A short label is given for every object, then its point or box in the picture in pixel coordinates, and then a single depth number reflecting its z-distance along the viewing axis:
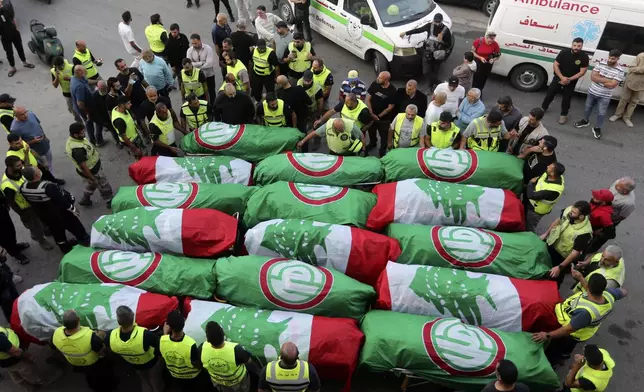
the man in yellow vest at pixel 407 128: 7.33
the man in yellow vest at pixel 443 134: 7.00
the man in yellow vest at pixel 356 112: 7.58
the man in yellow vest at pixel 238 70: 8.47
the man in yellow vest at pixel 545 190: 6.10
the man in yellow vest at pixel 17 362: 4.84
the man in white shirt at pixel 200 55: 8.99
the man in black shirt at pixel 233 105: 7.76
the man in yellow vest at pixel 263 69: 8.85
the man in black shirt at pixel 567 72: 8.84
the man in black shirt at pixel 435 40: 9.60
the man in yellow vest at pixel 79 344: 4.72
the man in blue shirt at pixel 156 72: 8.54
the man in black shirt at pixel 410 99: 7.82
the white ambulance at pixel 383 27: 9.91
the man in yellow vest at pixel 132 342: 4.66
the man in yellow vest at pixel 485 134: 7.05
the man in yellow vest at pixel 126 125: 7.45
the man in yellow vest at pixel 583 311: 4.89
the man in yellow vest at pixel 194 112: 7.66
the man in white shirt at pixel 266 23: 9.97
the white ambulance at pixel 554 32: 8.88
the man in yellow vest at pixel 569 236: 5.66
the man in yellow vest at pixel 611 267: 5.14
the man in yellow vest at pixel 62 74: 8.61
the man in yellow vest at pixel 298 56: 8.95
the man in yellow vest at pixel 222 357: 4.49
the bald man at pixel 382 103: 7.95
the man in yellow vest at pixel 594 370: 4.45
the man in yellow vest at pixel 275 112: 7.60
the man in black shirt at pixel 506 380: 4.28
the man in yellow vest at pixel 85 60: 8.73
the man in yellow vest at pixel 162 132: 7.46
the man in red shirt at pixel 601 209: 5.96
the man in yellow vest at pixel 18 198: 6.30
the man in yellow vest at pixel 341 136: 7.23
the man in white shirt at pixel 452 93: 7.94
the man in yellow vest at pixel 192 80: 8.39
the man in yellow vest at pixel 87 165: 6.94
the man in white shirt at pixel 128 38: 9.36
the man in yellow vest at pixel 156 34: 9.39
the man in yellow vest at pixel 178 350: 4.55
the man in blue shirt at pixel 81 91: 8.11
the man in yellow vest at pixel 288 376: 4.42
